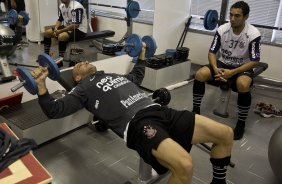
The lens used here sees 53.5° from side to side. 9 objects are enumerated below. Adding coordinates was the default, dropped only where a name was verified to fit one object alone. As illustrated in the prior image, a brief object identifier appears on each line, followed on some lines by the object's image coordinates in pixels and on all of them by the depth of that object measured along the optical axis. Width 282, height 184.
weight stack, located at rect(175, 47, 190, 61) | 3.83
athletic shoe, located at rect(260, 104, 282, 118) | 3.02
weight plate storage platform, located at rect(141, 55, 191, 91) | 3.46
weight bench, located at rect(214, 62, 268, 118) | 2.94
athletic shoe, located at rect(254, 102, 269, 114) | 3.11
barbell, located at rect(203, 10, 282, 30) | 3.53
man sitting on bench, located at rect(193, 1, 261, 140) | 2.59
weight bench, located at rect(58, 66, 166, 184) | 1.87
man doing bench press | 1.47
